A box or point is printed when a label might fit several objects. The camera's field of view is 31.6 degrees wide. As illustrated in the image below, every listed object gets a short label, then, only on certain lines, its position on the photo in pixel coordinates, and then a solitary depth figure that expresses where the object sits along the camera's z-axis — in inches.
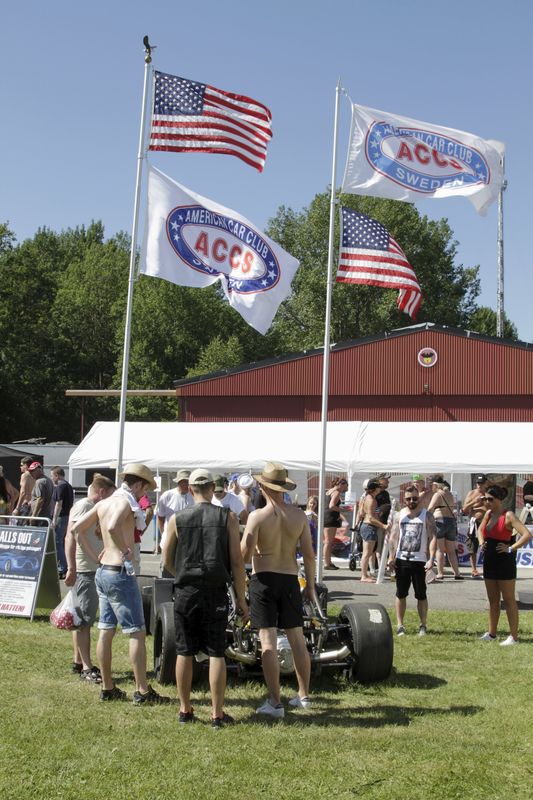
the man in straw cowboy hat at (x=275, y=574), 272.4
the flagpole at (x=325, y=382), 477.2
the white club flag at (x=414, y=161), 522.0
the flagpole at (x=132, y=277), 478.3
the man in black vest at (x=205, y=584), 256.7
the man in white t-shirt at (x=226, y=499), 508.0
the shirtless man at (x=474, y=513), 572.0
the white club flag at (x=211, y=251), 486.3
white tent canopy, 794.2
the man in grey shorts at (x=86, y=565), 304.2
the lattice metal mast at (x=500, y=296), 1423.2
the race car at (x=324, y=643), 297.0
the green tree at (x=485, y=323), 2561.5
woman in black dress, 387.9
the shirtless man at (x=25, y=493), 641.6
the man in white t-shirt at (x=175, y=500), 513.3
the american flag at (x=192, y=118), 497.7
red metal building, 1201.4
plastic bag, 307.0
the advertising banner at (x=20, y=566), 447.2
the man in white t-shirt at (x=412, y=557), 401.4
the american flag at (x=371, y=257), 514.9
